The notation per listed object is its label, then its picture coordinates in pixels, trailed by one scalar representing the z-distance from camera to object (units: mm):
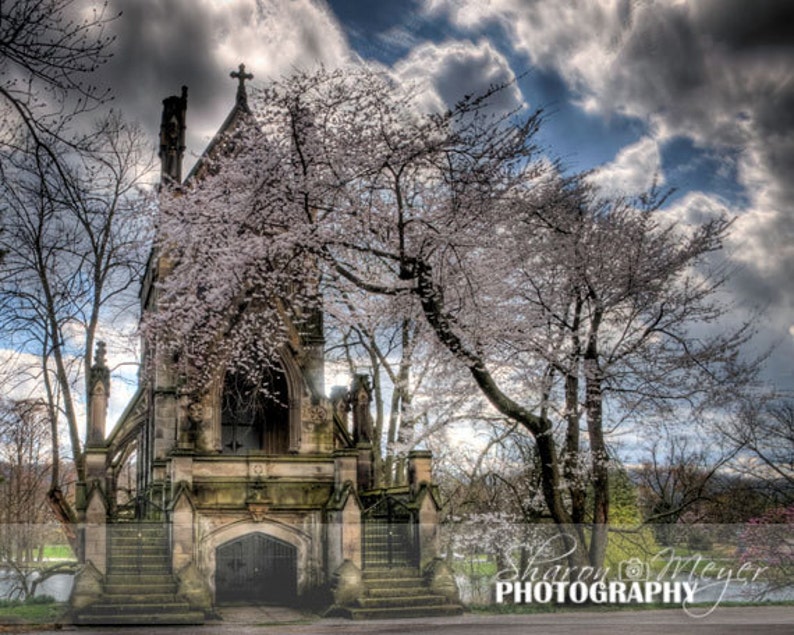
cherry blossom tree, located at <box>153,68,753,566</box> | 12375
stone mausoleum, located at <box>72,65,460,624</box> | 17516
